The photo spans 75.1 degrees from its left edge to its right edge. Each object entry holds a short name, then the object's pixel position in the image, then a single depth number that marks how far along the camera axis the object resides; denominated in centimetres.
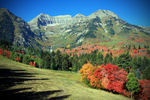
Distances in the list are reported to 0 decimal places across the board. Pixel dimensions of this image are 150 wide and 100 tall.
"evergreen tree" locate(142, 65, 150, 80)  7900
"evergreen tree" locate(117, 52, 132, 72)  8216
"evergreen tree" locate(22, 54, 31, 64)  11305
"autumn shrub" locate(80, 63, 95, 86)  4906
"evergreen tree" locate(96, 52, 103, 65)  12316
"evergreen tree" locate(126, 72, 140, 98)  4606
